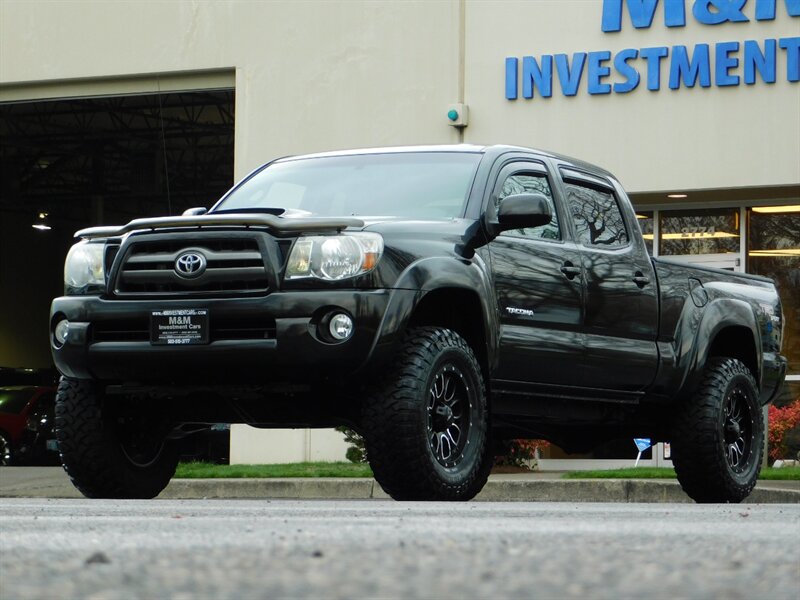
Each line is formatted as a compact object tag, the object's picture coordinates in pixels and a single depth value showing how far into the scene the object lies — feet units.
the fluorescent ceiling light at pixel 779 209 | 61.21
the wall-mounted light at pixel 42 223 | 149.44
